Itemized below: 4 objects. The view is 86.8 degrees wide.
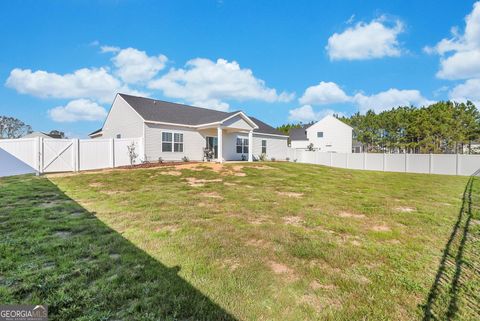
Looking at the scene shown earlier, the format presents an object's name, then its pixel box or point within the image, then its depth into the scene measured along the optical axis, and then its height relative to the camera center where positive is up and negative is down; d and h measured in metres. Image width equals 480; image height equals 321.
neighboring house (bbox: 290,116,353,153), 39.59 +2.54
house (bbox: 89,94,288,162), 16.53 +1.72
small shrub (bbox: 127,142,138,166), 15.51 -0.05
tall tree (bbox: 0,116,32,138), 59.88 +5.94
